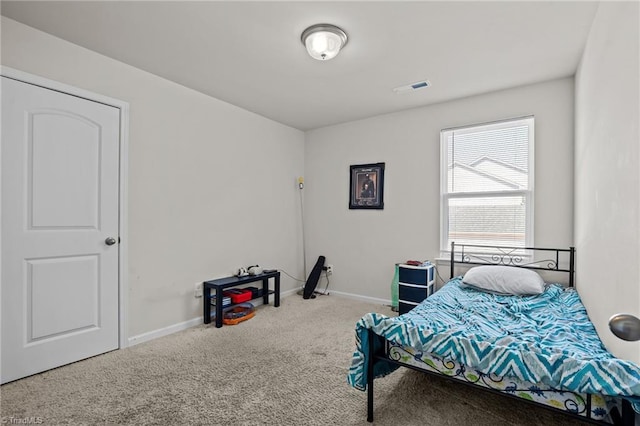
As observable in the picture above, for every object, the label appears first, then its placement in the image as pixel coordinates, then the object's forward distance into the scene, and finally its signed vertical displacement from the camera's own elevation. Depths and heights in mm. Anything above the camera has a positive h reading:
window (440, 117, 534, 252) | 3326 +332
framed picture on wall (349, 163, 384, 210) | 4230 +358
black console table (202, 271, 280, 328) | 3273 -837
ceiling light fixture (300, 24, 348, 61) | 2260 +1252
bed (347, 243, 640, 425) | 1251 -706
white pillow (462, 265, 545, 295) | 2801 -598
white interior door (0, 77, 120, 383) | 2199 -138
